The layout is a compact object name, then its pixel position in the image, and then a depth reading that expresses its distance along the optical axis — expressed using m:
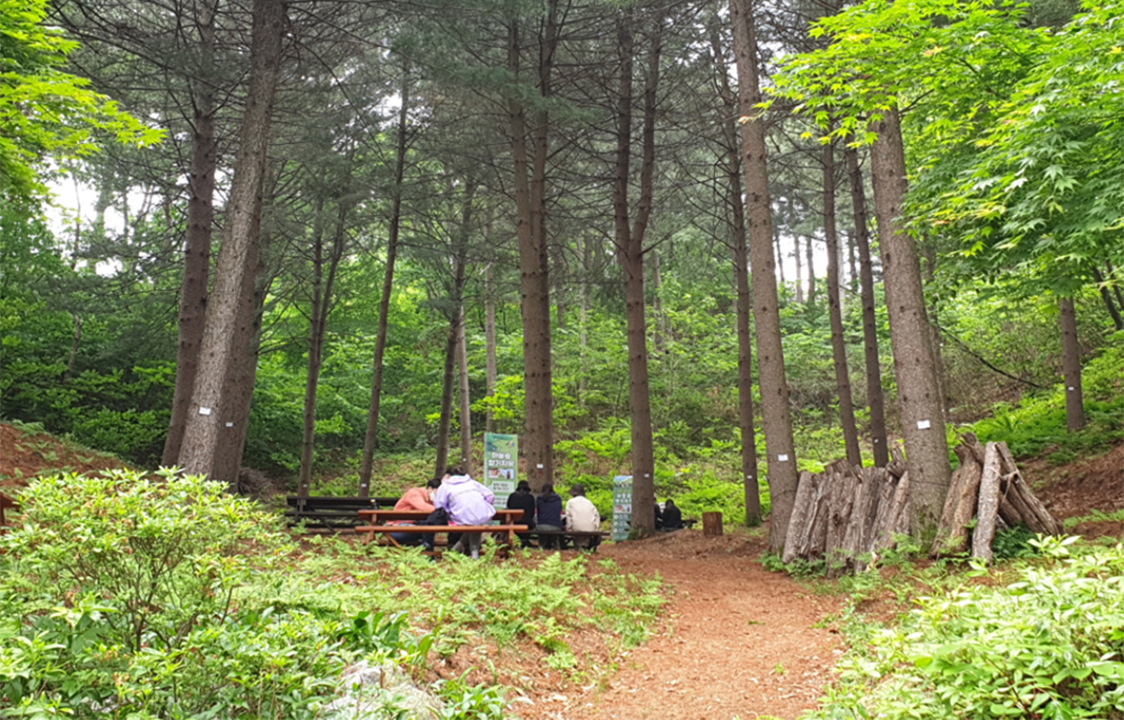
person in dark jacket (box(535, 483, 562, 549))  11.24
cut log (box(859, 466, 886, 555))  9.09
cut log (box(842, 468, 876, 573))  9.06
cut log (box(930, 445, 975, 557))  8.10
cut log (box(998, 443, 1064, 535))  7.85
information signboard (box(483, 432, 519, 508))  14.56
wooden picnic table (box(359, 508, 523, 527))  9.77
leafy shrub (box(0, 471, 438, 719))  3.46
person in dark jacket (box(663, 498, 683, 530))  15.48
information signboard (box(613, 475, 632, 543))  15.51
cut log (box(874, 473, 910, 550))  8.78
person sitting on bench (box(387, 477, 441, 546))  10.31
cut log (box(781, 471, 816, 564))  10.05
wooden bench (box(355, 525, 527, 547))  9.06
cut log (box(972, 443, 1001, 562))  7.66
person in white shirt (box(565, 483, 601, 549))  11.60
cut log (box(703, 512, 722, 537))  14.16
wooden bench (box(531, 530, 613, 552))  11.05
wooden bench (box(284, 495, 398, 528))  12.16
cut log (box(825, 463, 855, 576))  9.45
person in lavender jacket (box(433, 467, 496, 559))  9.54
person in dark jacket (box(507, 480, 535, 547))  11.18
